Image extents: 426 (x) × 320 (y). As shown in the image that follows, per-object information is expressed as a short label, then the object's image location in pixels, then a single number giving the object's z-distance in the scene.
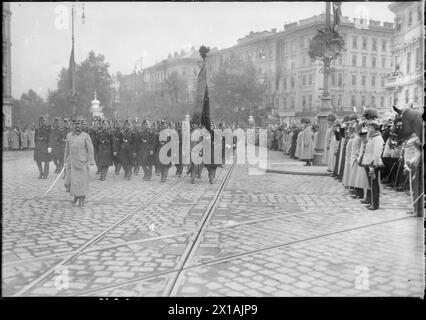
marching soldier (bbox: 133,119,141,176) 14.52
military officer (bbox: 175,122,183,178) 14.85
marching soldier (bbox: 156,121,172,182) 13.62
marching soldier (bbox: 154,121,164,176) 14.31
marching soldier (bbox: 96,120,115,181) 14.02
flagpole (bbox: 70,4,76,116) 20.38
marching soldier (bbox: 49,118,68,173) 14.97
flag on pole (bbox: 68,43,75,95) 20.39
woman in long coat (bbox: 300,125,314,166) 18.98
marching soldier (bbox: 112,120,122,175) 14.48
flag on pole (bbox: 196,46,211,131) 13.11
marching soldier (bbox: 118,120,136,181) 14.27
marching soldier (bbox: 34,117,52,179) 14.12
